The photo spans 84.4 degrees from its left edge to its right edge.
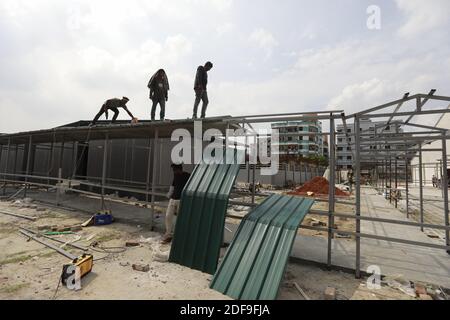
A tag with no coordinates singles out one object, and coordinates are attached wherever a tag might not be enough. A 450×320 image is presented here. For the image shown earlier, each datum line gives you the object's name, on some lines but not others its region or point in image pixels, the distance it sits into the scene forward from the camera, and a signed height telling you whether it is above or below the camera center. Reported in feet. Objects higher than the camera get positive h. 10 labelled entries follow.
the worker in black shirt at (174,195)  19.95 -1.73
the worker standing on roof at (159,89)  29.78 +10.17
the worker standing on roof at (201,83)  26.40 +9.76
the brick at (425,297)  12.13 -5.64
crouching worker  31.67 +8.49
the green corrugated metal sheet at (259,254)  11.76 -4.03
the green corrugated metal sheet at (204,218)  15.16 -2.80
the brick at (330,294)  11.68 -5.45
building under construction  12.81 -3.23
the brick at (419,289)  12.52 -5.51
